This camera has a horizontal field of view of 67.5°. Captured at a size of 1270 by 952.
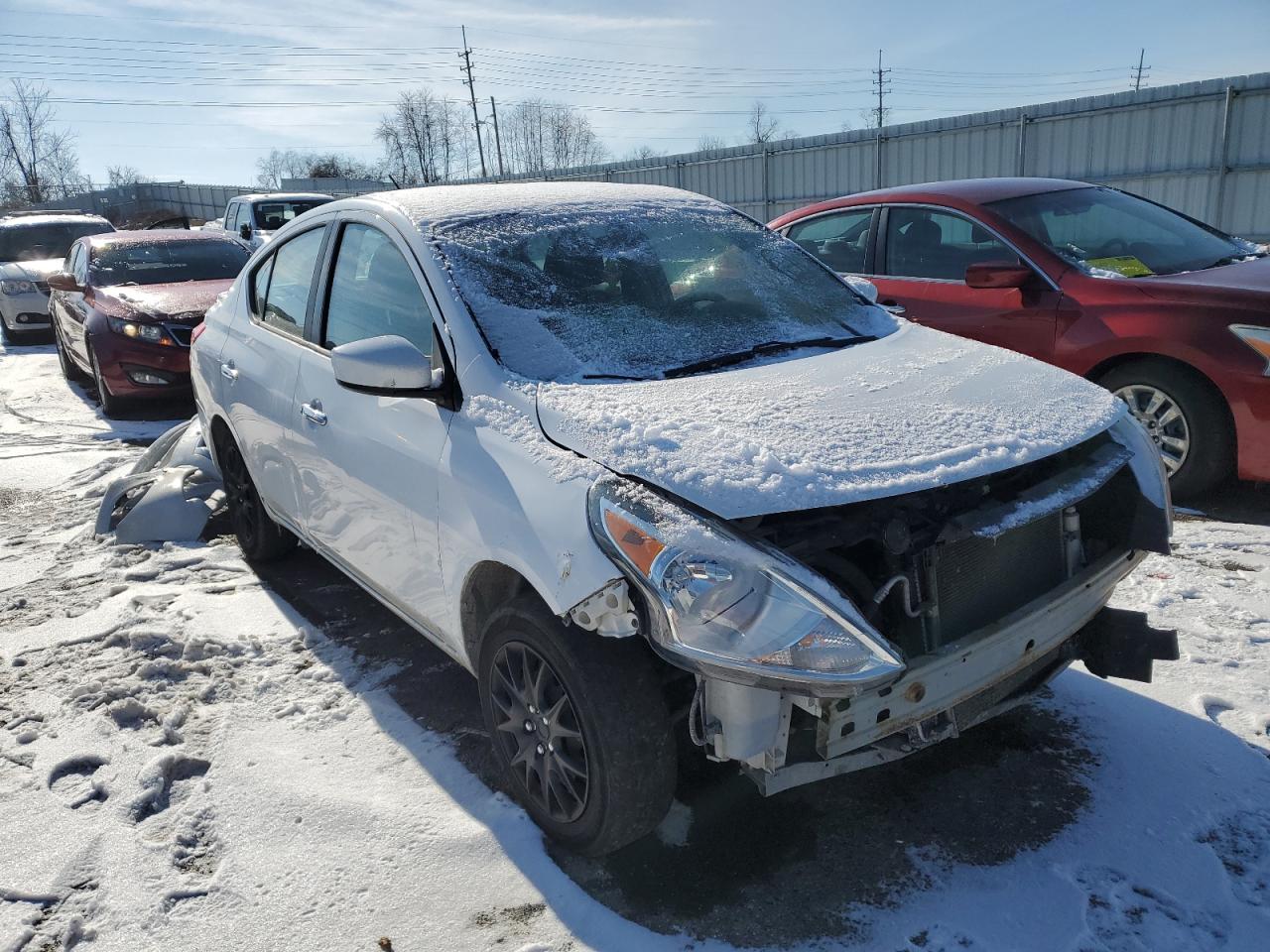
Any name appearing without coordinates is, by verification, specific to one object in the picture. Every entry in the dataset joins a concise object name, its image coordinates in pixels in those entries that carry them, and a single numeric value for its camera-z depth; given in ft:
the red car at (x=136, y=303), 26.32
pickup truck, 51.97
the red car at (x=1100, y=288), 14.84
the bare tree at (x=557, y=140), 212.23
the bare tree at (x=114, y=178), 189.67
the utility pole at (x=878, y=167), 54.65
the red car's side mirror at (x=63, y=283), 28.68
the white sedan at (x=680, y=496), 6.81
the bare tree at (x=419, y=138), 220.02
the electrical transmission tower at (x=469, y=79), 197.22
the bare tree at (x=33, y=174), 162.71
